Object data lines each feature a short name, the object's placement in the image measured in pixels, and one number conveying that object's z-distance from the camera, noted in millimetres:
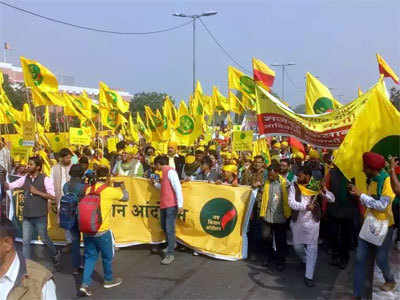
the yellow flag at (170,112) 15523
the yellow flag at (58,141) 13900
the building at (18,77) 71362
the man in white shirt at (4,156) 9969
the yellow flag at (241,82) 12109
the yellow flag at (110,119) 16812
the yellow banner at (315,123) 6086
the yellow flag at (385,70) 7824
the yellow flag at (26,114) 15503
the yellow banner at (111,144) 14305
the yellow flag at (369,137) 4762
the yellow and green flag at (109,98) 12914
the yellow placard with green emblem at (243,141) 10023
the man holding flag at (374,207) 4453
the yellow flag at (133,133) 18062
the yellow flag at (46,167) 7523
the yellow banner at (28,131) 9406
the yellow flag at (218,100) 17905
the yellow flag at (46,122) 18066
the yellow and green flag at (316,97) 8117
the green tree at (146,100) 73562
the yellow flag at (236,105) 14406
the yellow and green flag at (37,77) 9672
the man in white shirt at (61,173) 6770
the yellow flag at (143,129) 17161
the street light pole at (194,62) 24147
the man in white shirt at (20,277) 2164
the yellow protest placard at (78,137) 11744
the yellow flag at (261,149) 10366
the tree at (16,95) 39312
